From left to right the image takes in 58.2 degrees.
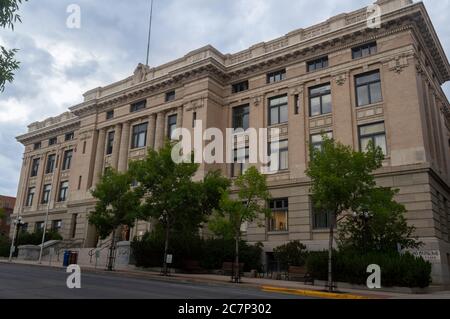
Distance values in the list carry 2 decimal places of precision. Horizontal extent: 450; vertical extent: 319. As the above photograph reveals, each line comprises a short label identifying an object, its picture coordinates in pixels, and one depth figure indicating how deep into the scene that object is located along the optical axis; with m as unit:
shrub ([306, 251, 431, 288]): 19.39
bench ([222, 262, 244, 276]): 27.77
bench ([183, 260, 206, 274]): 28.52
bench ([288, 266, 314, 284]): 24.23
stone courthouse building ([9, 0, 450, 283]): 26.81
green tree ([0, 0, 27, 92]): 12.30
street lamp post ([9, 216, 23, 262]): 38.34
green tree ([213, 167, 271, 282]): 24.22
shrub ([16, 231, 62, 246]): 44.25
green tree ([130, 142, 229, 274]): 25.88
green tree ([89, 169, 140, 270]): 29.48
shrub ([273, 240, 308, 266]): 27.44
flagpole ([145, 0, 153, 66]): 44.68
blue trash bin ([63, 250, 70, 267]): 30.72
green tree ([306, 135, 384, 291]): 20.09
